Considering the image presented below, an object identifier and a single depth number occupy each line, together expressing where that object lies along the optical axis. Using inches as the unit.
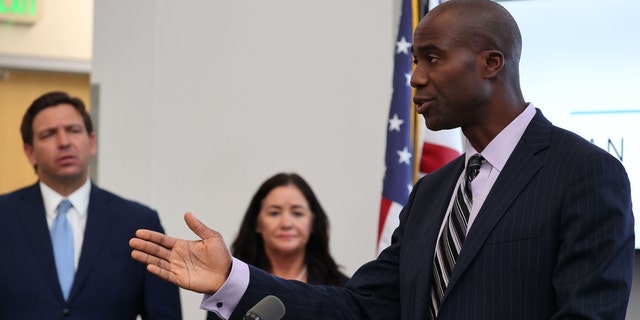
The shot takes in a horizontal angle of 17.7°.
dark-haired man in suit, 311.9
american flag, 368.3
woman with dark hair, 356.1
